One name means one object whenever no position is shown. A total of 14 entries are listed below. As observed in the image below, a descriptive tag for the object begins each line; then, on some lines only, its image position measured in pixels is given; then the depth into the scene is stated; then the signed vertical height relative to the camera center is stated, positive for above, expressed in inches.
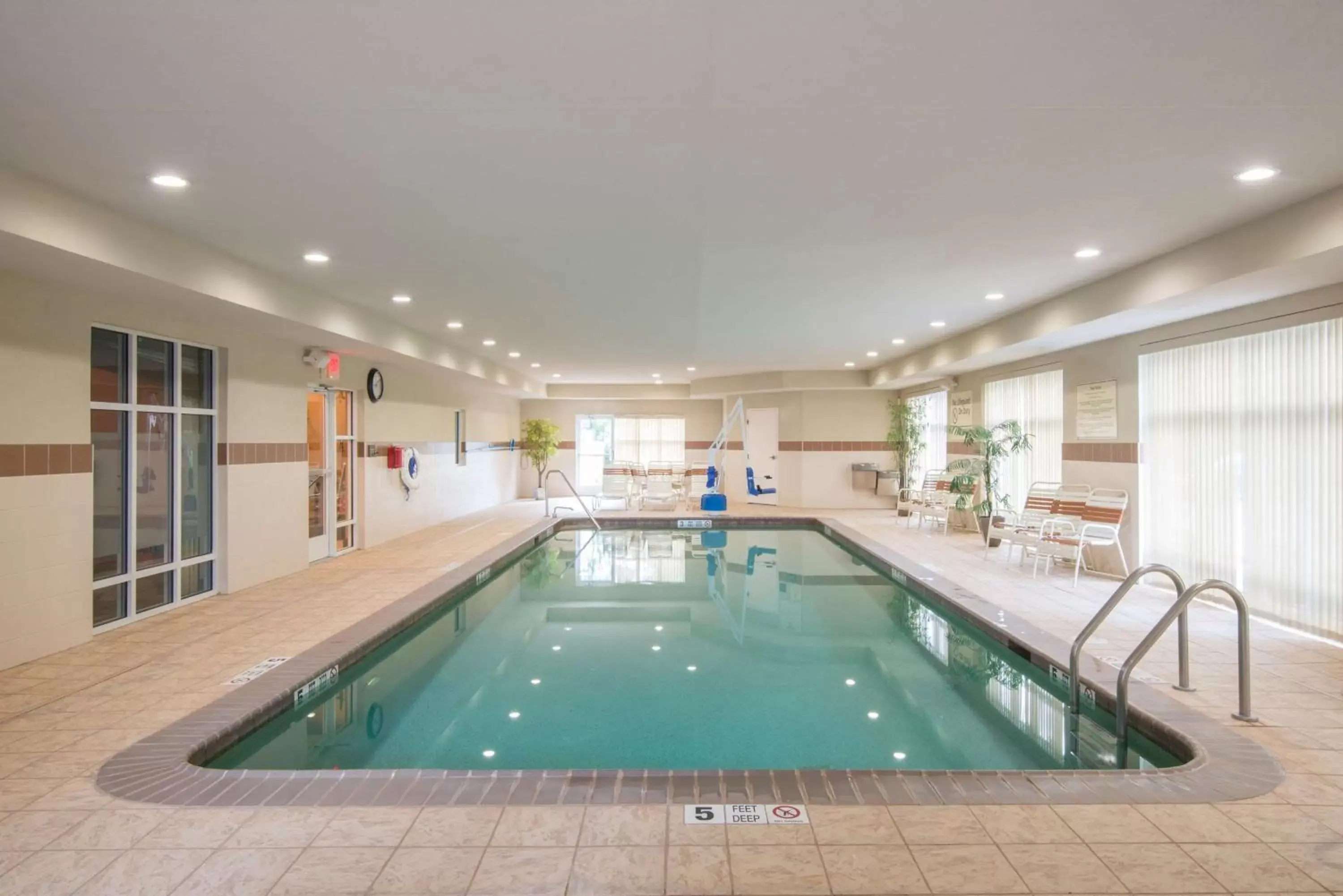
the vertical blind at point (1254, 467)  179.5 -5.7
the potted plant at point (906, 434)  470.6 +9.6
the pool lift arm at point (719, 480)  473.7 -22.1
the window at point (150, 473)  183.2 -5.7
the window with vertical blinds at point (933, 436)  443.8 +7.9
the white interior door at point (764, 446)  529.3 +2.2
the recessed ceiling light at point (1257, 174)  129.5 +49.5
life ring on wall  361.7 -10.7
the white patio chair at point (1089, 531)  247.1 -29.4
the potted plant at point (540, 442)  597.3 +7.0
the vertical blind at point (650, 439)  644.1 +9.3
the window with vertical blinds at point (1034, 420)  306.0 +12.4
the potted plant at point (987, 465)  327.0 -8.0
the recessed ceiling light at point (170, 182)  130.6 +49.5
